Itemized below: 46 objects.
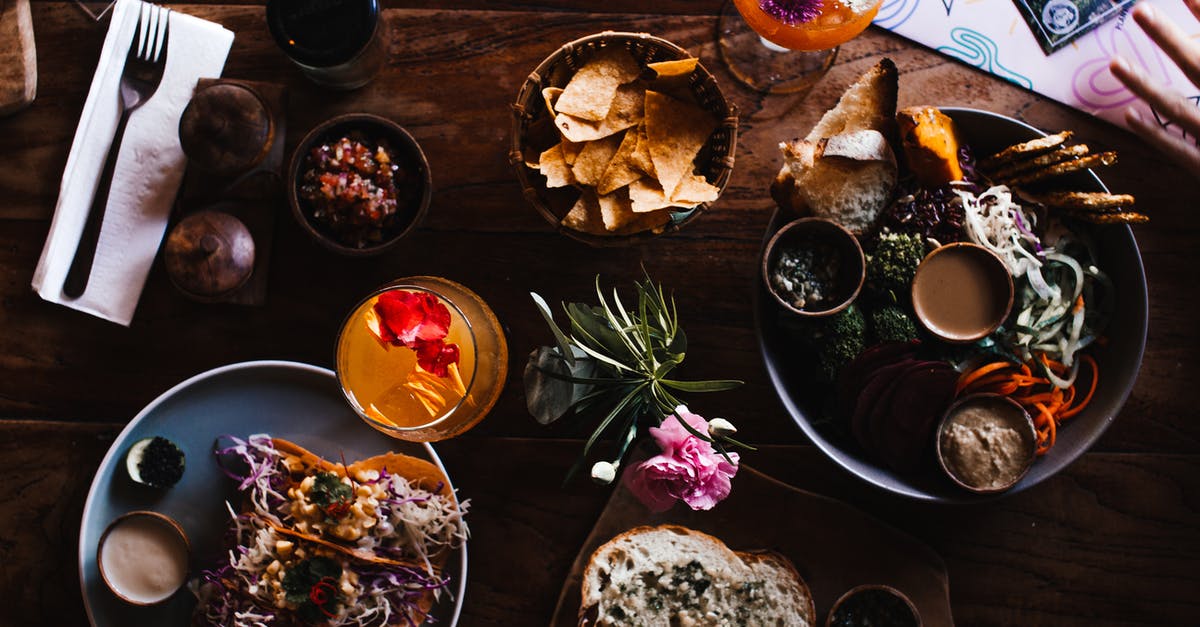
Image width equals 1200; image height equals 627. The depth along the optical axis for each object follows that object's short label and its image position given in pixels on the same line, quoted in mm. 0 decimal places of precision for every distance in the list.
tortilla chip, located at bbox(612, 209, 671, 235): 921
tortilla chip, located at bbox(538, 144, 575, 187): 913
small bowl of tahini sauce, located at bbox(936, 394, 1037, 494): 915
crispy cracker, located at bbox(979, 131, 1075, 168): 920
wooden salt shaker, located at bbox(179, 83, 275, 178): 953
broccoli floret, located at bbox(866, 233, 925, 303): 912
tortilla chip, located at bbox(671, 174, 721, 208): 905
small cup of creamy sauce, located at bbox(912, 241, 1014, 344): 910
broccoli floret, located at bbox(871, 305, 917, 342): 911
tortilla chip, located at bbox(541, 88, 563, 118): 923
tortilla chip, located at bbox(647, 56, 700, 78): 907
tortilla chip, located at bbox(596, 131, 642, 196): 911
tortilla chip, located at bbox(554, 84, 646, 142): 910
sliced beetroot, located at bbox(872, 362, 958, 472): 902
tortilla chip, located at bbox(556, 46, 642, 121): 914
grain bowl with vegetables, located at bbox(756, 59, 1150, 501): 912
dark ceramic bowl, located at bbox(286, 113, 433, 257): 938
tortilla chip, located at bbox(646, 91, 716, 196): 913
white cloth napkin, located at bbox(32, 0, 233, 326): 967
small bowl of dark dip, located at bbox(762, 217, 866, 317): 908
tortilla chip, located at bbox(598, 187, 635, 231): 911
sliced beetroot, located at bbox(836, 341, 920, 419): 907
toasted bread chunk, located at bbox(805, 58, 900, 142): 926
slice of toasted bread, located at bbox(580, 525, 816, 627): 946
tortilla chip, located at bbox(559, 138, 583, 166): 916
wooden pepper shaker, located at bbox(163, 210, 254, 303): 943
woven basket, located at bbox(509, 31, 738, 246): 925
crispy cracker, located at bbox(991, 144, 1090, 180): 913
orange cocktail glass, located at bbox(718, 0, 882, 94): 915
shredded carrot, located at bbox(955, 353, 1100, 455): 927
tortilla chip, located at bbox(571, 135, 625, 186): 916
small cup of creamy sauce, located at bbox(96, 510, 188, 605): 935
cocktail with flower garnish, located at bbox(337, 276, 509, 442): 867
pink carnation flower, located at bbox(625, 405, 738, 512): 840
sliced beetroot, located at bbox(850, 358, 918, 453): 902
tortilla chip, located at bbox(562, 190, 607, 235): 920
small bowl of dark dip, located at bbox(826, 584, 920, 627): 940
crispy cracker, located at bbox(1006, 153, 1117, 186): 911
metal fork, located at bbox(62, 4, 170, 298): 970
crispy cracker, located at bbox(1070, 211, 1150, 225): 915
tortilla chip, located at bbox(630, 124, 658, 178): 913
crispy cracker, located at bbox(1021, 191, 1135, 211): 911
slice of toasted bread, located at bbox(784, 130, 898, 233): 909
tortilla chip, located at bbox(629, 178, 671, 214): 901
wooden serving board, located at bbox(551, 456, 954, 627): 976
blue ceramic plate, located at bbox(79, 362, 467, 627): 952
